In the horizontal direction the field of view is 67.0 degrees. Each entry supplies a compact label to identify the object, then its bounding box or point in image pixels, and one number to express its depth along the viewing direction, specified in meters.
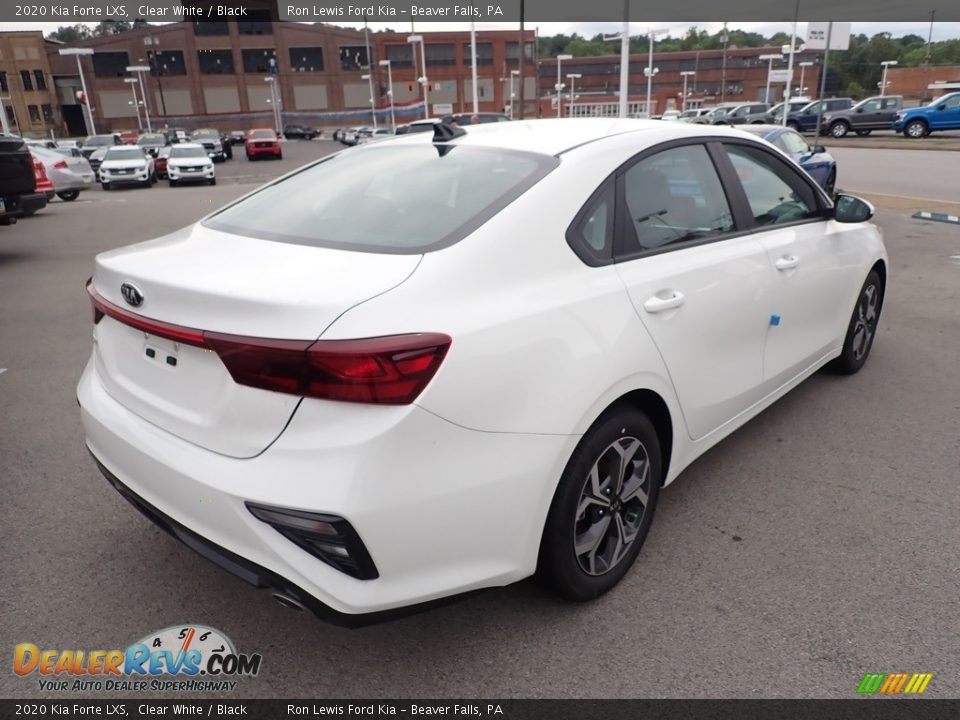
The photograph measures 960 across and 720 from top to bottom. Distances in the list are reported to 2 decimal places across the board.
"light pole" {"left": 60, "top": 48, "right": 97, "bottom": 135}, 43.75
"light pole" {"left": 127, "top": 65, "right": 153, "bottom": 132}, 73.59
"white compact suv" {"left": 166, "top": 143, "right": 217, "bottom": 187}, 24.25
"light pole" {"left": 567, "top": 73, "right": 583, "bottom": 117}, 98.41
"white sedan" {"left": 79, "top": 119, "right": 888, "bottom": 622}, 1.98
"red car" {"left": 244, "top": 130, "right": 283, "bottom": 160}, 41.94
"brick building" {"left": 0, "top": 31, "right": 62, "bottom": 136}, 77.62
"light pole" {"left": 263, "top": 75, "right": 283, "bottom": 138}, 79.50
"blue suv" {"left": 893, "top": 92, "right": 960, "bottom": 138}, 30.25
